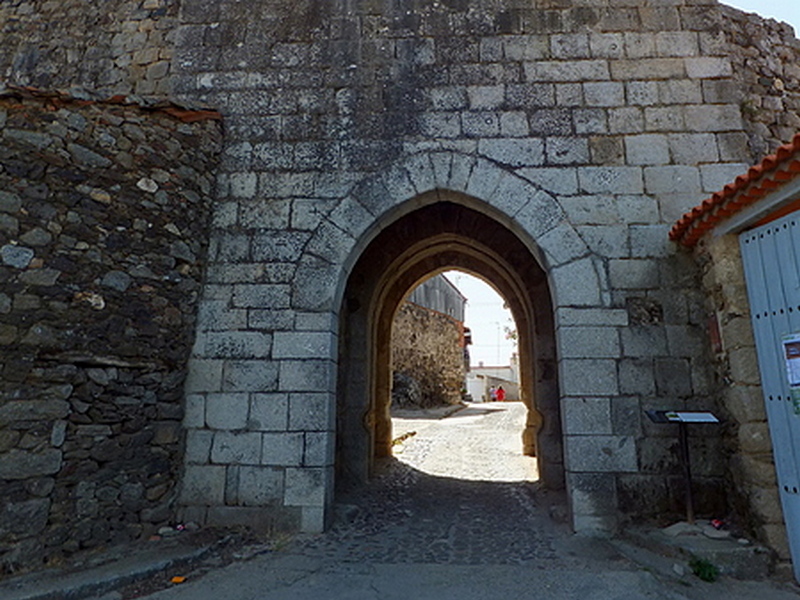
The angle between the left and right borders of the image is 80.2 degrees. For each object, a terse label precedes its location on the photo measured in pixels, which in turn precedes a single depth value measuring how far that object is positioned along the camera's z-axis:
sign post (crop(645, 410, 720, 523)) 3.33
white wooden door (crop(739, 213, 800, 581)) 2.93
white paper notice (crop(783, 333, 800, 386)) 2.91
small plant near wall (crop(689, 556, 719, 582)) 2.83
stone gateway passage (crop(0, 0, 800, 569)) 3.35
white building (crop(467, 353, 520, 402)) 29.55
